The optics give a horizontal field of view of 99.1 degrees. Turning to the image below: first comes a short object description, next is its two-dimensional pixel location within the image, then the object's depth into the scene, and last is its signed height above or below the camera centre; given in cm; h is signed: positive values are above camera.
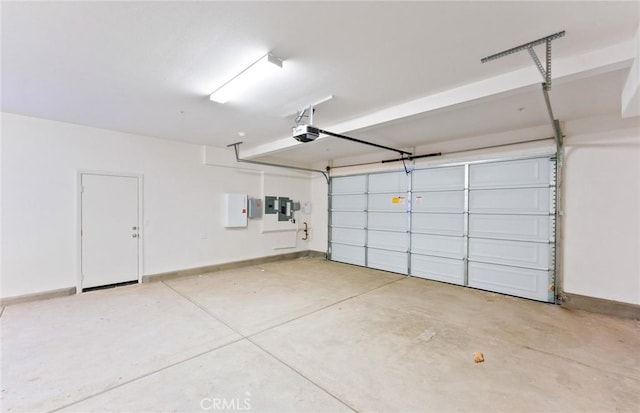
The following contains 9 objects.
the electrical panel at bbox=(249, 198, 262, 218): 677 -11
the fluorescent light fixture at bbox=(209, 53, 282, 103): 246 +129
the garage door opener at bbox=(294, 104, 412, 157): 362 +123
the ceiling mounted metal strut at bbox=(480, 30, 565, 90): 217 +132
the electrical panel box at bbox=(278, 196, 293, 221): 739 -12
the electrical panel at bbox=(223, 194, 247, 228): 630 -16
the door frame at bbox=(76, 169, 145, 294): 454 -26
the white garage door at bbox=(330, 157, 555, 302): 448 -39
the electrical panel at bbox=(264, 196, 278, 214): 712 -1
